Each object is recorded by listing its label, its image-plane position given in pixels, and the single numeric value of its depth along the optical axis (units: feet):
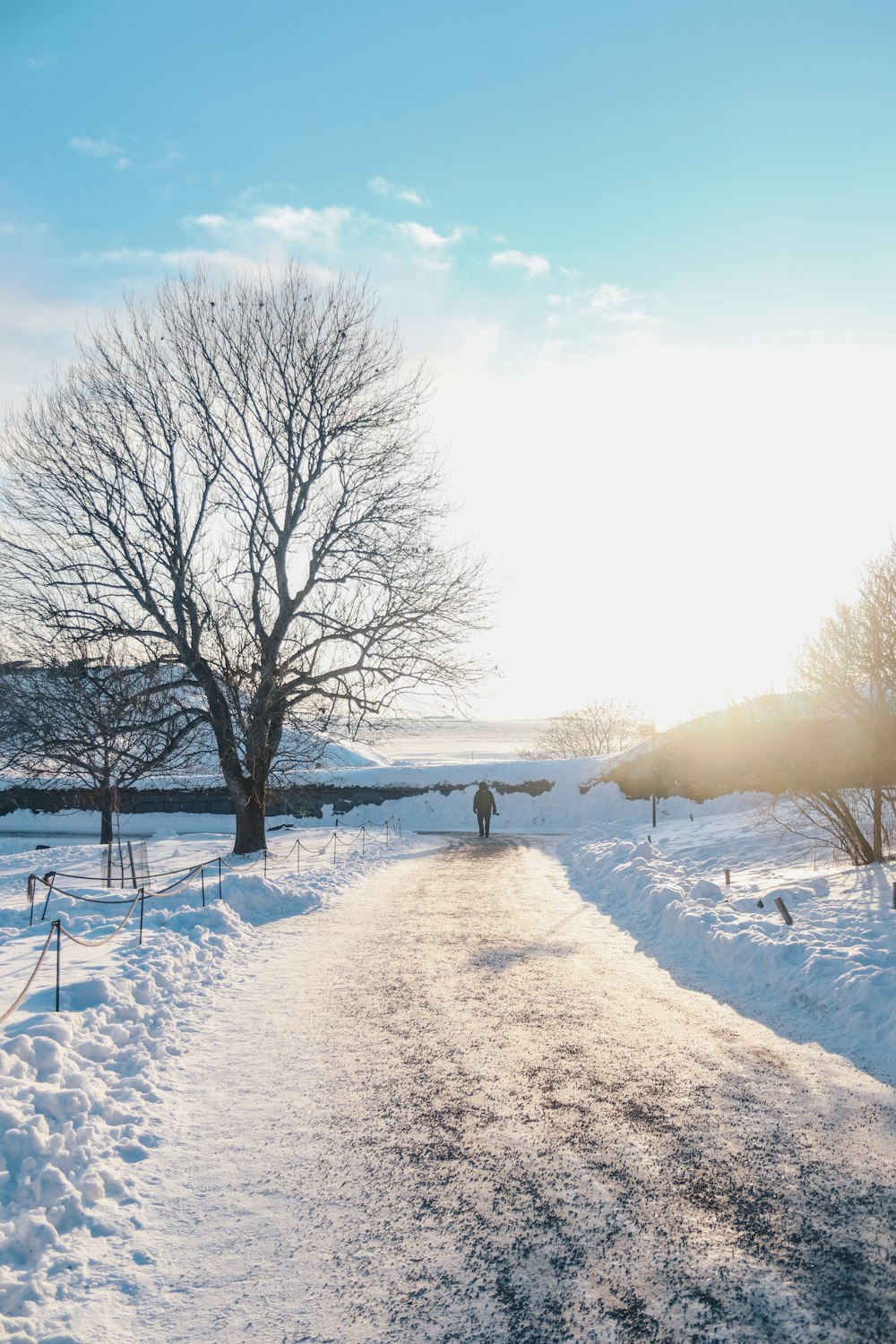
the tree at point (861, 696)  44.55
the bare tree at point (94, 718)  54.65
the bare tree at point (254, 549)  57.52
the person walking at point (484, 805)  97.14
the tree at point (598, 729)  203.92
